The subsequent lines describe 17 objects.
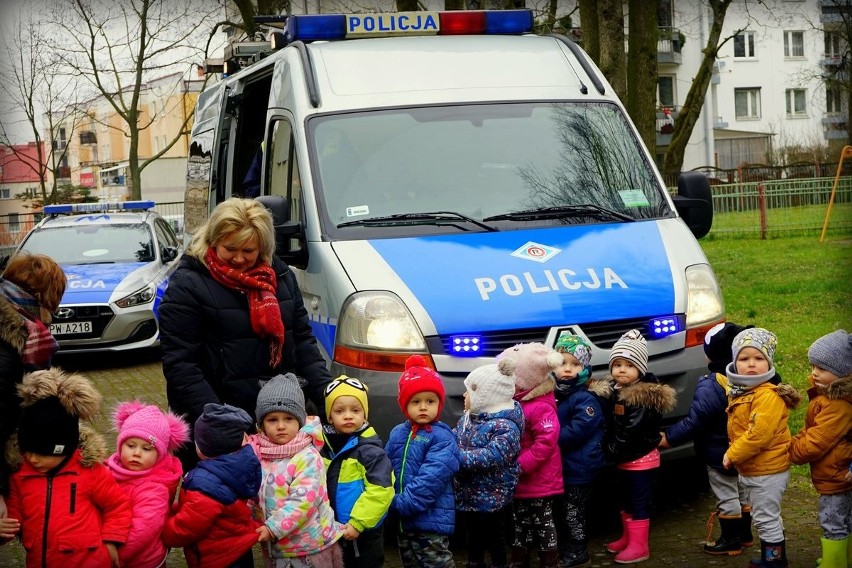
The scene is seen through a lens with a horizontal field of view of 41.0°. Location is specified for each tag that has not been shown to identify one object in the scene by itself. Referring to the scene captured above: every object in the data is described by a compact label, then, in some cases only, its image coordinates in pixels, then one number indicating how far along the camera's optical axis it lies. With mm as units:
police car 12945
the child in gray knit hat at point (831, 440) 4906
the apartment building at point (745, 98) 56719
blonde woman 4957
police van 5699
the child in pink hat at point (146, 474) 4293
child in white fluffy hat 4949
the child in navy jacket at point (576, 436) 5426
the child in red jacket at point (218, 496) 4207
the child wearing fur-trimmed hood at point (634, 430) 5449
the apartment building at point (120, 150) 35000
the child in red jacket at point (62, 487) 4199
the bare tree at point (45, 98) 21547
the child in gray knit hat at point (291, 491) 4348
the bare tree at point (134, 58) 26750
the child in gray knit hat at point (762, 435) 5109
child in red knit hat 4668
